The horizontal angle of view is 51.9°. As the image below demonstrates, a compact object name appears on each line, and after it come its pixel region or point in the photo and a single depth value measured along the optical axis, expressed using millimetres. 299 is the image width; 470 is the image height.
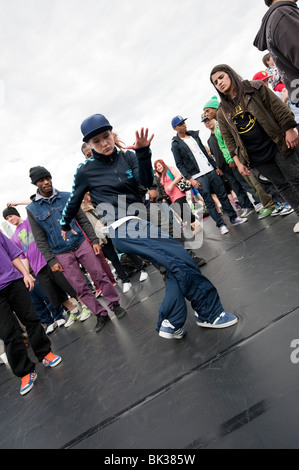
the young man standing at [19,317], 2744
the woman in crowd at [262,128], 2752
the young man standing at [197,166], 4773
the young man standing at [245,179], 4633
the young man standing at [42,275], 4145
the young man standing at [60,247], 3557
